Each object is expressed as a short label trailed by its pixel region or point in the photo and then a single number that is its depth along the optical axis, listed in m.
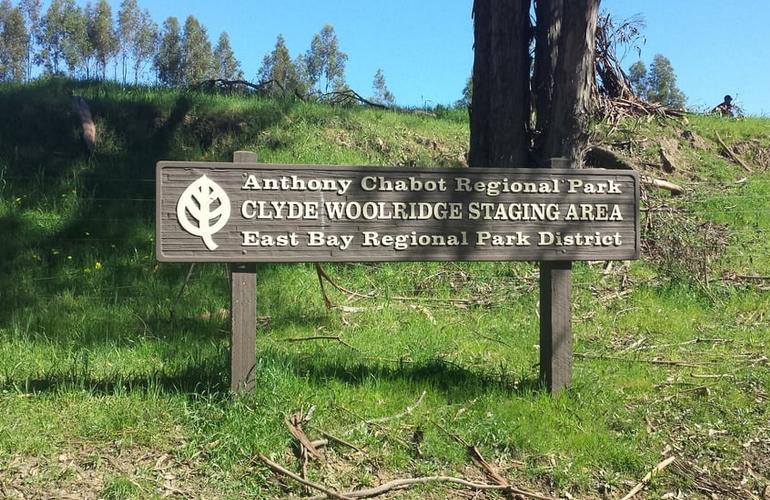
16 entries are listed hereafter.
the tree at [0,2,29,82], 79.31
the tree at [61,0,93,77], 80.88
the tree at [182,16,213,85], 84.56
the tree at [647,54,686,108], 63.72
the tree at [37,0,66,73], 82.44
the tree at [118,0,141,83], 90.88
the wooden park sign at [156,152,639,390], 4.36
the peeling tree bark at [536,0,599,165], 7.85
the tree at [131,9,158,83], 90.25
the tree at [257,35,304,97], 79.69
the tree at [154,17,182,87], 81.00
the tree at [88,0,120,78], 85.31
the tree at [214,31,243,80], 82.85
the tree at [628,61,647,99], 66.99
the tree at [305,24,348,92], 91.62
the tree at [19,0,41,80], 83.19
